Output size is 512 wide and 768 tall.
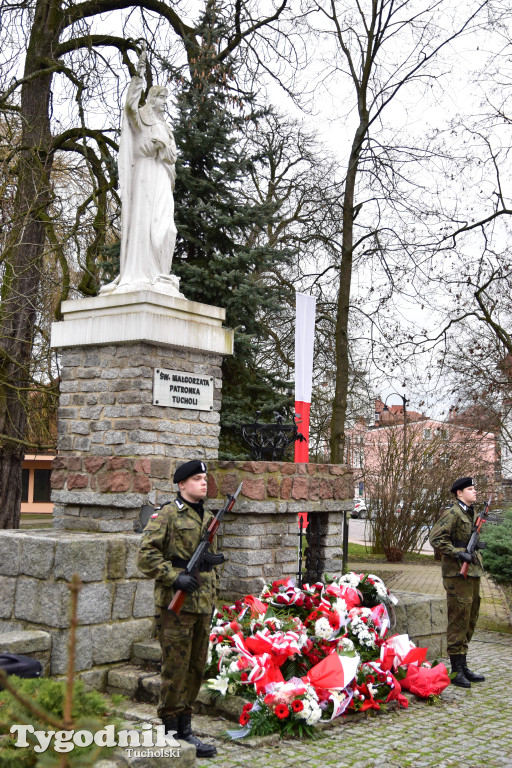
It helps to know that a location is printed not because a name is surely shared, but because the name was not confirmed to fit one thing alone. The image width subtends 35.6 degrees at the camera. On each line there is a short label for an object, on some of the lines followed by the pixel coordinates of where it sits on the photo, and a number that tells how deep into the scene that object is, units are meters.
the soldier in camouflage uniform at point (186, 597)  4.80
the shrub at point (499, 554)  10.38
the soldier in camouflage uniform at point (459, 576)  7.35
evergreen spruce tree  13.81
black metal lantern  9.19
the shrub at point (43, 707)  2.48
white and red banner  12.54
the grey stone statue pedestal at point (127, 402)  8.01
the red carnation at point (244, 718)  5.43
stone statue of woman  8.58
